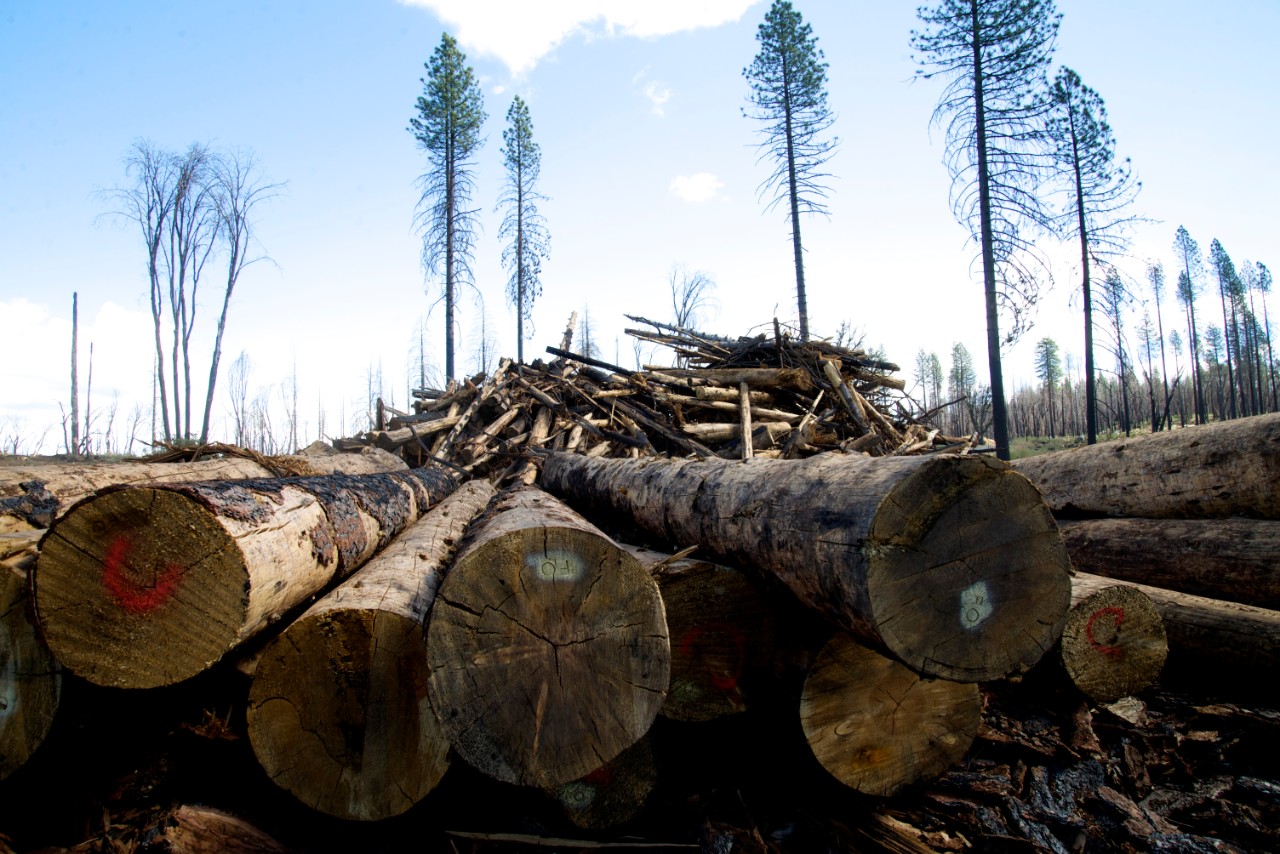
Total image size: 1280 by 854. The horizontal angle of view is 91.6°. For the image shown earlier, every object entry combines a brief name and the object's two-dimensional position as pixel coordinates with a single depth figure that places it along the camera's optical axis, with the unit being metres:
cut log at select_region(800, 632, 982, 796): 2.68
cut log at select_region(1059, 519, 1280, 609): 4.14
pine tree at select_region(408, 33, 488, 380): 21.11
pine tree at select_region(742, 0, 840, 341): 20.84
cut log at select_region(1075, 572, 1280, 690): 3.53
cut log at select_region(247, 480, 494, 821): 2.36
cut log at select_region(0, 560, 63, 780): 2.42
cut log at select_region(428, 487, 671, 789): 2.21
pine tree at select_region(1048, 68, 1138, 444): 19.91
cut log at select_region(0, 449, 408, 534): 3.49
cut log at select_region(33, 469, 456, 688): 2.26
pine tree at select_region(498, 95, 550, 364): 25.61
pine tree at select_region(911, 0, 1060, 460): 15.39
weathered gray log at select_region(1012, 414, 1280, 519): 4.45
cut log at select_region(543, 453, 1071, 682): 2.08
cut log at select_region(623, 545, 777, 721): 2.87
